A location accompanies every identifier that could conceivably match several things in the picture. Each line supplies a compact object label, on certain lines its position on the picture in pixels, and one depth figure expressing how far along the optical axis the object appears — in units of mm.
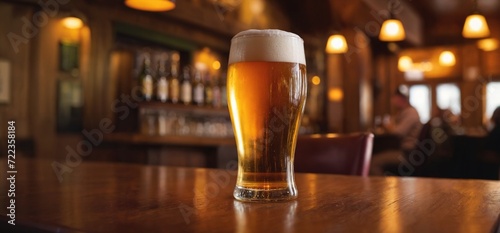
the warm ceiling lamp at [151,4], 2445
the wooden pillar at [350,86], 7953
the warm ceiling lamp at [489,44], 8672
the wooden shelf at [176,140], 3537
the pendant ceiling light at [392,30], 5180
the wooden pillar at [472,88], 9836
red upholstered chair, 1365
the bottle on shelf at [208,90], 5324
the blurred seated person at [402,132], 4770
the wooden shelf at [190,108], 4414
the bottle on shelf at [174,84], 4723
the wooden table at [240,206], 467
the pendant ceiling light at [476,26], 4895
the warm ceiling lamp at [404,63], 9641
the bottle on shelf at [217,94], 5562
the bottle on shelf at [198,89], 5094
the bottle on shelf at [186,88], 4855
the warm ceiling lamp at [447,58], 8844
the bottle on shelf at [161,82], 4555
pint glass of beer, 687
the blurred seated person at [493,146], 3822
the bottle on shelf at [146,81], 4438
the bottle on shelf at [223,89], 5724
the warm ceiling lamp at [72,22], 4289
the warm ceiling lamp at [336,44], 6090
